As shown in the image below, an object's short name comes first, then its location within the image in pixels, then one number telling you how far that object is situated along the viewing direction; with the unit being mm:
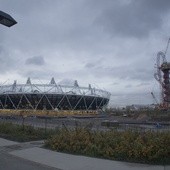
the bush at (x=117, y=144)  6389
